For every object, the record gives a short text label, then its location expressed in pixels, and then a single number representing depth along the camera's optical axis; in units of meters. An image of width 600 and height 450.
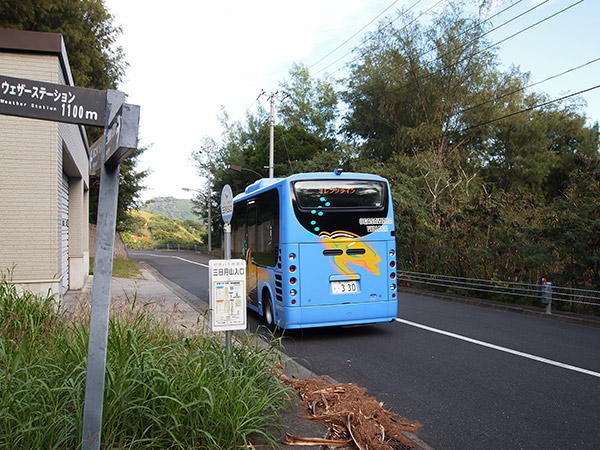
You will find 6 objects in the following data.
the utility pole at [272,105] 30.09
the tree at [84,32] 20.20
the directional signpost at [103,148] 2.89
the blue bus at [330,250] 8.29
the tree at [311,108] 49.28
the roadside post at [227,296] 4.51
